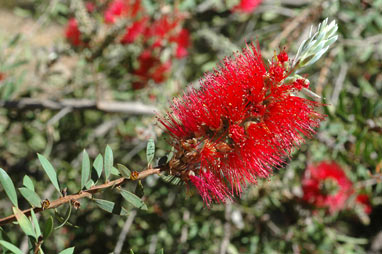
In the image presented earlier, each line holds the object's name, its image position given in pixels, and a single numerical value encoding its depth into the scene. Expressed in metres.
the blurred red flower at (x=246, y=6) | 0.73
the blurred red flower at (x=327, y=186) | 0.59
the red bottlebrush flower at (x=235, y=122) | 0.36
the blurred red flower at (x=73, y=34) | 0.66
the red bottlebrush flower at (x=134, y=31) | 0.68
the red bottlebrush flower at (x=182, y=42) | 0.73
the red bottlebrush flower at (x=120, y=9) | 0.69
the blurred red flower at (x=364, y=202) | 0.68
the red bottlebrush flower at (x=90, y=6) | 0.73
